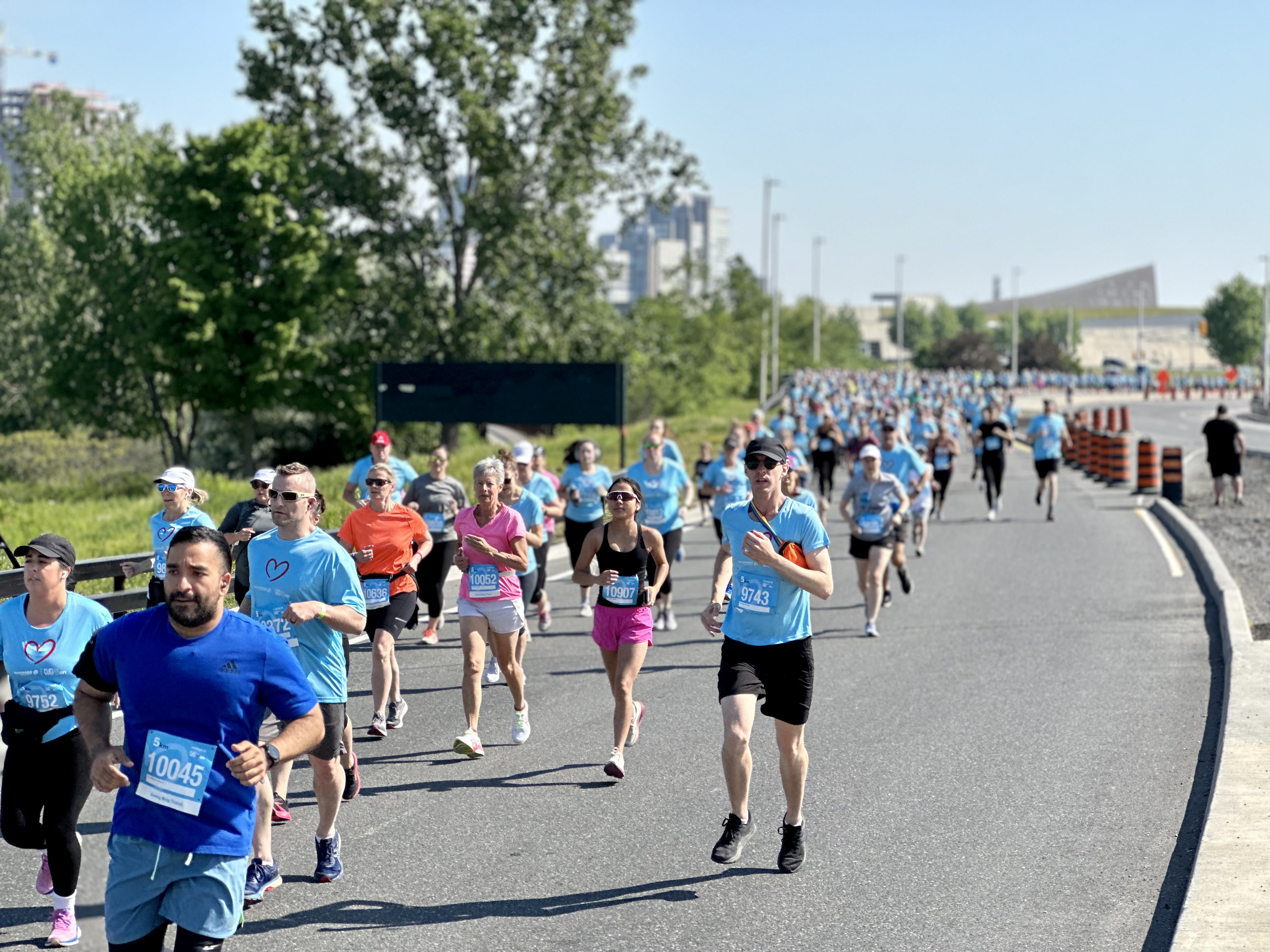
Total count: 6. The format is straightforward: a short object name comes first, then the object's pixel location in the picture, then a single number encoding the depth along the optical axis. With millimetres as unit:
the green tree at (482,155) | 45969
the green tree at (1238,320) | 156375
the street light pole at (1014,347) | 131875
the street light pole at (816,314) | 130250
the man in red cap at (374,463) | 13977
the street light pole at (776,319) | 97375
